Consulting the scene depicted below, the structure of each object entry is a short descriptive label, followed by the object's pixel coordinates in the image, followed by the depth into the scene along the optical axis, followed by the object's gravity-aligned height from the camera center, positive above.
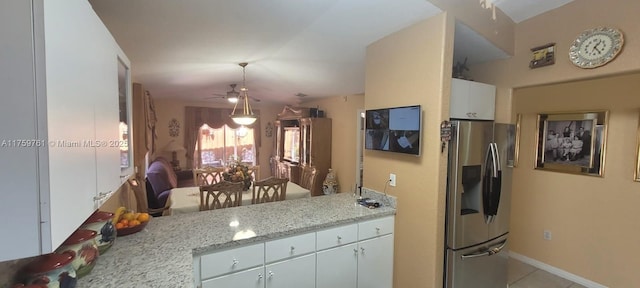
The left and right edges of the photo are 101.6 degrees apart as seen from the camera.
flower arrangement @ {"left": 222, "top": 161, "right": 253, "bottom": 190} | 3.48 -0.59
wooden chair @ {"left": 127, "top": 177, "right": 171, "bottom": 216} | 2.73 -0.69
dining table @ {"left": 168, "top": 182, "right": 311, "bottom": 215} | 2.83 -0.82
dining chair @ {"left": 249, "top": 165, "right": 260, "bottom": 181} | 4.54 -0.68
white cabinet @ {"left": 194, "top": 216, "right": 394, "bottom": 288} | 1.61 -0.91
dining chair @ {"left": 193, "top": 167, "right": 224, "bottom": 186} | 4.39 -0.75
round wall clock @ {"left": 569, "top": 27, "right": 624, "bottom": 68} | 1.94 +0.71
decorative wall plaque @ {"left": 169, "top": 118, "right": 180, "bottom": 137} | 6.04 +0.07
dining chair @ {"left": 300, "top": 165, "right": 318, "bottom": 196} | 4.36 -0.79
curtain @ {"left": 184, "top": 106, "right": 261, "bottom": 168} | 6.18 +0.24
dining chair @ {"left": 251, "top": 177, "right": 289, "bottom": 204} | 2.97 -0.68
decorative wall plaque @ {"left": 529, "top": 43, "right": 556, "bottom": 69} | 2.29 +0.73
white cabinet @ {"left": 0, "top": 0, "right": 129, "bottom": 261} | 0.65 +0.01
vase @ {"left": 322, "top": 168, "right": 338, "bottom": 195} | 5.30 -1.03
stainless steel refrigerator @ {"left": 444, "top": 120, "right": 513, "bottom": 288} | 2.02 -0.56
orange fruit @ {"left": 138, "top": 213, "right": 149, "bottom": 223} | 1.74 -0.59
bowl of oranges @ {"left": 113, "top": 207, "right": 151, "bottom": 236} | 1.65 -0.60
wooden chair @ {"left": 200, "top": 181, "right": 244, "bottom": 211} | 2.66 -0.66
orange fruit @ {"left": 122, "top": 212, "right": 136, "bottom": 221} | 1.71 -0.57
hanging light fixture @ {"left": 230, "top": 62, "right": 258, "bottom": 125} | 3.94 +0.22
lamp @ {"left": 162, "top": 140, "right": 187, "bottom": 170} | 5.84 -0.44
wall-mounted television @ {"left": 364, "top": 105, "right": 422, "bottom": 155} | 2.04 +0.04
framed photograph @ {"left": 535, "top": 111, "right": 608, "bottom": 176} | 2.66 -0.05
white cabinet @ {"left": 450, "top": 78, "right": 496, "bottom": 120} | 2.13 +0.31
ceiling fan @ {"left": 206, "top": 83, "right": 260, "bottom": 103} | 4.50 +0.65
